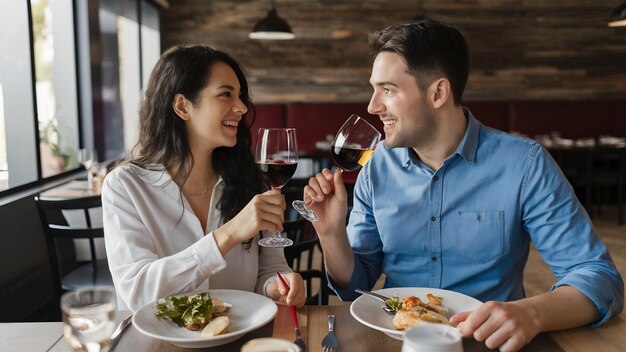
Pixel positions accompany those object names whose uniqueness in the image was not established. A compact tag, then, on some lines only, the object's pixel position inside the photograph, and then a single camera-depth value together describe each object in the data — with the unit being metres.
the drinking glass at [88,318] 0.92
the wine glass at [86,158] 4.06
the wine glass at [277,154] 1.45
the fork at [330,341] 1.15
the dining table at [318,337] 1.16
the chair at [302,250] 1.92
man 1.57
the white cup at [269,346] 0.89
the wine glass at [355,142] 1.51
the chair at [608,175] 5.98
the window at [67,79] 3.80
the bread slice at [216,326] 1.15
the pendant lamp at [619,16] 5.83
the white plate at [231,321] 1.13
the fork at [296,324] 1.14
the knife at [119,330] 1.17
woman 1.58
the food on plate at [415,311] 1.17
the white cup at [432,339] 0.84
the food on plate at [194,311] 1.20
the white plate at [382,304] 1.21
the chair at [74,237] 2.52
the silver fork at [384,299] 1.27
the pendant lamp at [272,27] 5.89
